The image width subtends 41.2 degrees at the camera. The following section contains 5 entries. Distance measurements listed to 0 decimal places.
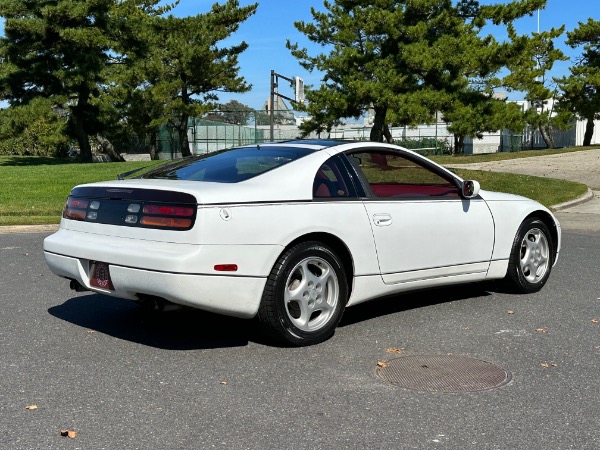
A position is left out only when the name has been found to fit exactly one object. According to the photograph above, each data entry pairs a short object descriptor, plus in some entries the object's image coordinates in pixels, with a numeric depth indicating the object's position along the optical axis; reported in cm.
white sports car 516
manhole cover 472
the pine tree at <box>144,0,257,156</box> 4100
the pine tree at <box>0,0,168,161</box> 3497
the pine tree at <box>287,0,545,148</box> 2934
